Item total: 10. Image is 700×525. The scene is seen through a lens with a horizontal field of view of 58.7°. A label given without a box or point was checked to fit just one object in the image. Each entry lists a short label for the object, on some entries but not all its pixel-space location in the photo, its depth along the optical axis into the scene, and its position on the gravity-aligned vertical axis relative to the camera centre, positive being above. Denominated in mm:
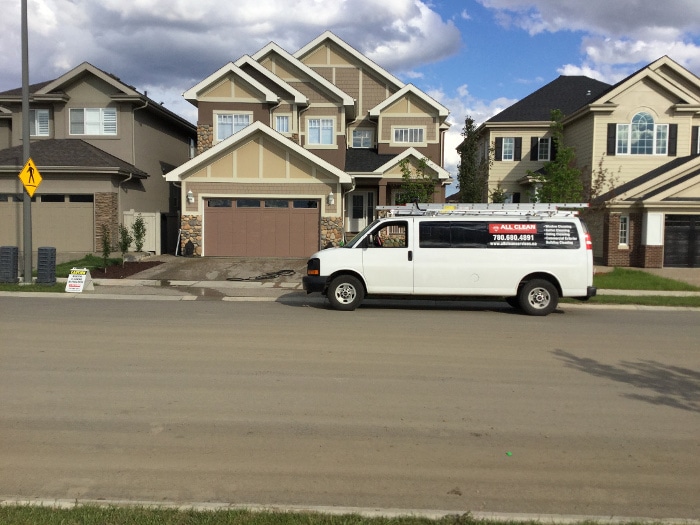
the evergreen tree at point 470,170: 28109 +3390
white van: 13234 -384
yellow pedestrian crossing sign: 16938 +1639
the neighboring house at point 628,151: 24234 +4494
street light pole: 16688 +2713
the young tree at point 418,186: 24062 +2212
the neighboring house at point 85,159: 23906 +3225
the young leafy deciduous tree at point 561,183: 22297 +2218
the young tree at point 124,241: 21500 -90
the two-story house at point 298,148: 24250 +4021
